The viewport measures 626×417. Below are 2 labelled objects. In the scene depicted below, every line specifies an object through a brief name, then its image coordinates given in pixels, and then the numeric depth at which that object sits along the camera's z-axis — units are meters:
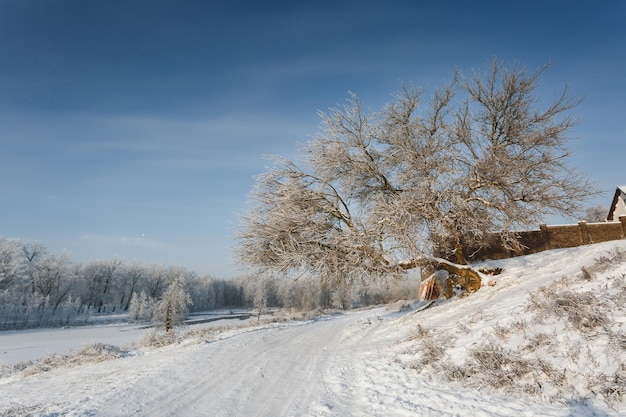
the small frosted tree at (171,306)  35.54
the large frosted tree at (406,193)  12.08
